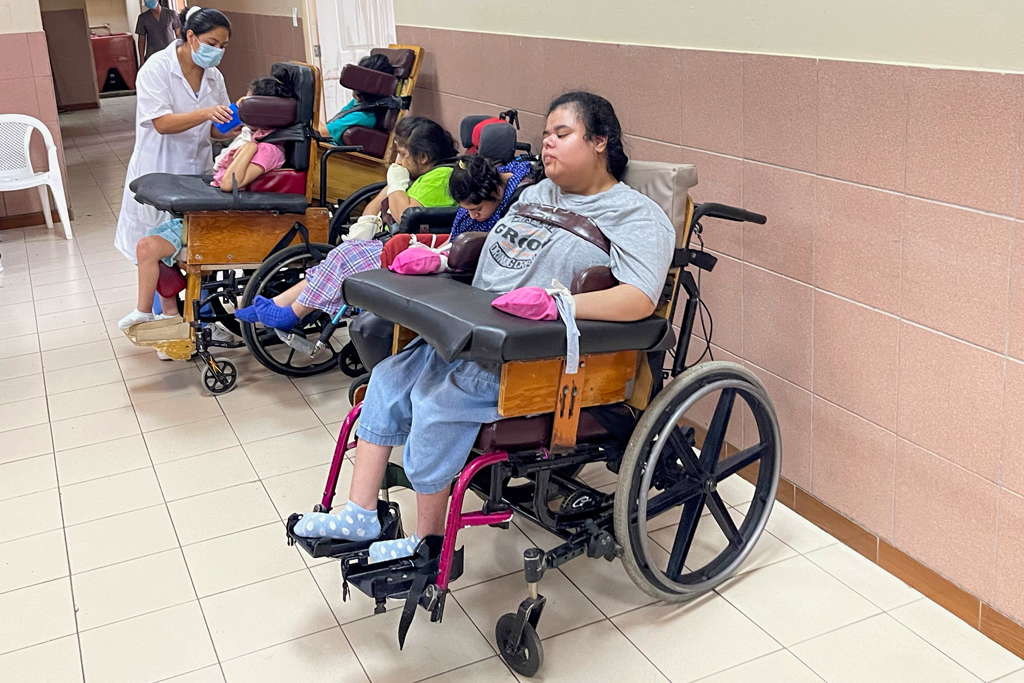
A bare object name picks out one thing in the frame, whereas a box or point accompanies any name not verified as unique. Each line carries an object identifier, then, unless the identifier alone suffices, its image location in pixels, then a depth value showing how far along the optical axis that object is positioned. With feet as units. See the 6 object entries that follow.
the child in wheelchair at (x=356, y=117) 12.62
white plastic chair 19.56
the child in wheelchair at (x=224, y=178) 11.34
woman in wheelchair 6.57
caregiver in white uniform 12.65
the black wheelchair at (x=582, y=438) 6.43
